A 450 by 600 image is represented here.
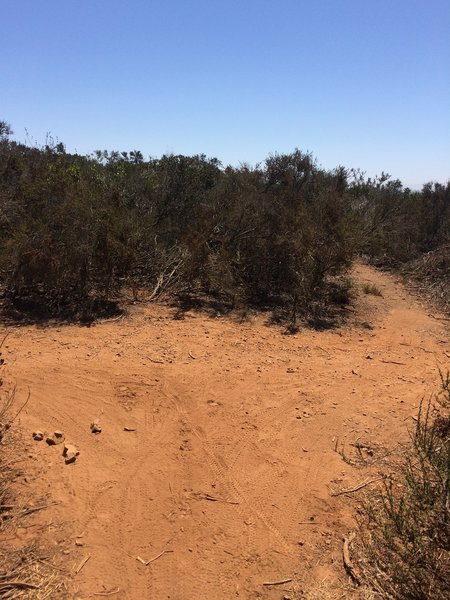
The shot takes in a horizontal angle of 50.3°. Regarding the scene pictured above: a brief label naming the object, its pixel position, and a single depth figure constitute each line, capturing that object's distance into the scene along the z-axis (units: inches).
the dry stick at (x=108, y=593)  122.5
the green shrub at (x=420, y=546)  106.1
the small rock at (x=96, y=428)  195.0
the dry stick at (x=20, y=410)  186.0
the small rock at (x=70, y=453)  173.4
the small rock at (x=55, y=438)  182.1
